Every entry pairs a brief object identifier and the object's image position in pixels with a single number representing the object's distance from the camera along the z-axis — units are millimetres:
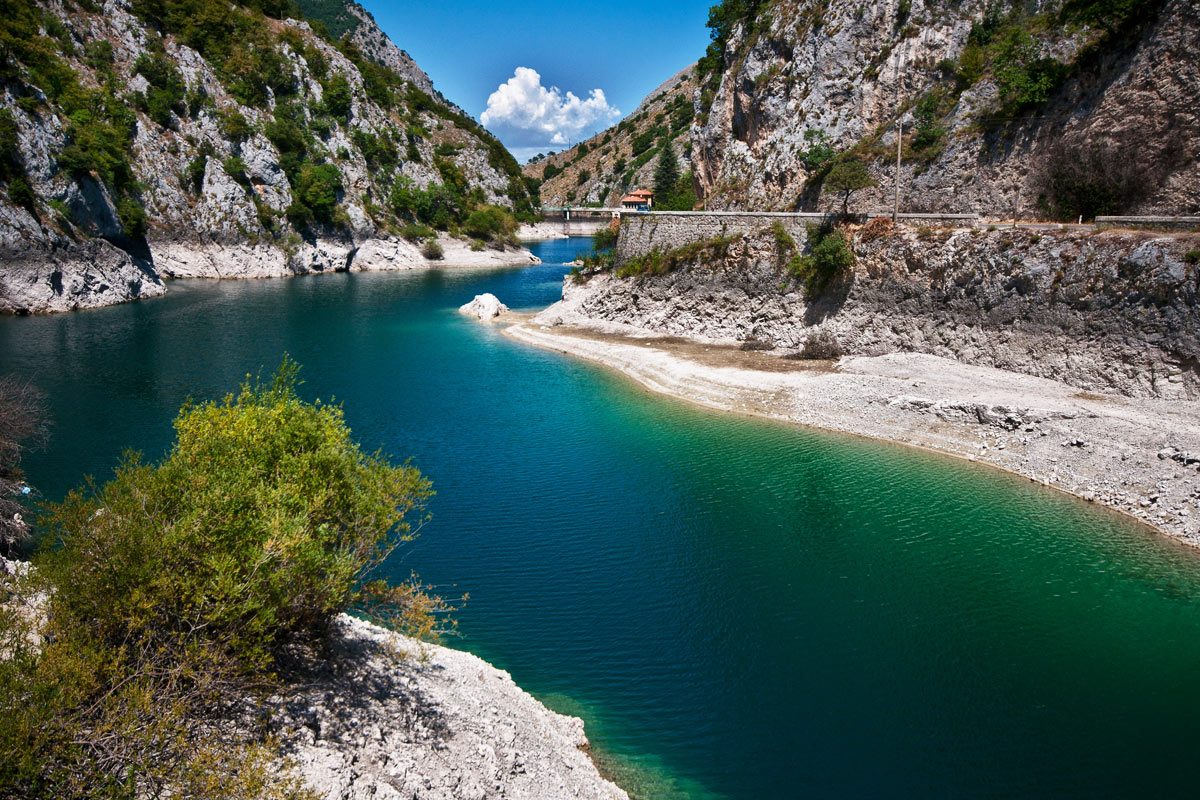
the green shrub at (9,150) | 65250
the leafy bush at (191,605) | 10109
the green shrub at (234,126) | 101562
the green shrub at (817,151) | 55562
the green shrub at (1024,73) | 43938
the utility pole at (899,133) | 45728
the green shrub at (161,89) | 95000
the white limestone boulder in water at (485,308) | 70438
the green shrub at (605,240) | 68125
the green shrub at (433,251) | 121875
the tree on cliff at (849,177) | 50594
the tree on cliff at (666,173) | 138750
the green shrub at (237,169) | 99712
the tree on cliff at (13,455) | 21172
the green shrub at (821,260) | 46531
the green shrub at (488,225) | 131750
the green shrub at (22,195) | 64650
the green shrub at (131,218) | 80125
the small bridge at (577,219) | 177625
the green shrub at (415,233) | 122250
